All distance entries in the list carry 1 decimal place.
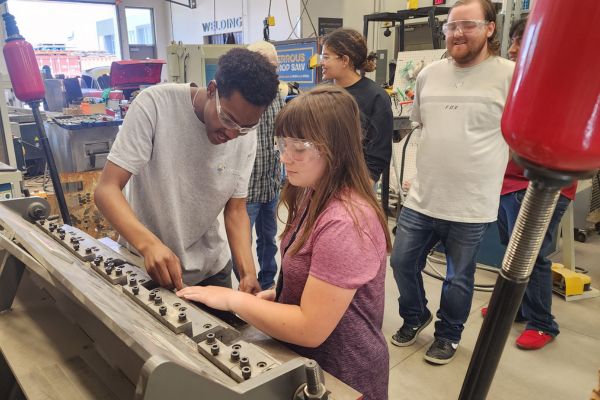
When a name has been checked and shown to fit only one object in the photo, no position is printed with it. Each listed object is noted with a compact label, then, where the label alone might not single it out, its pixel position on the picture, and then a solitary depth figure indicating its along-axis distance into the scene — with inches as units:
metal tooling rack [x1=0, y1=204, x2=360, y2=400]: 21.8
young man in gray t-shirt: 42.8
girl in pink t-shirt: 31.7
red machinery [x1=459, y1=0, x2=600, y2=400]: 10.6
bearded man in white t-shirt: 66.9
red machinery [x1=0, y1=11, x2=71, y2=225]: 62.2
